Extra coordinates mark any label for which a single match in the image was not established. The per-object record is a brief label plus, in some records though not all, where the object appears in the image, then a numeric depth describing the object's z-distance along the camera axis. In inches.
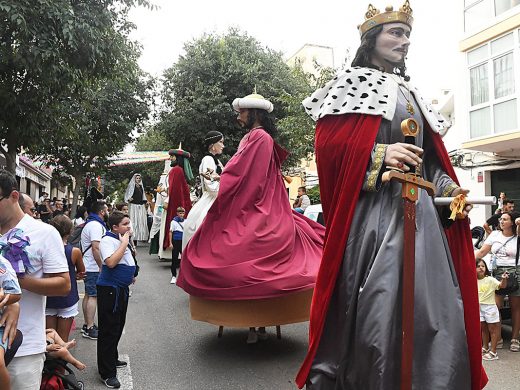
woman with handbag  227.8
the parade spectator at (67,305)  168.6
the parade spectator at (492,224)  292.8
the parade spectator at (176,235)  373.7
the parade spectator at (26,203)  175.8
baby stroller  127.2
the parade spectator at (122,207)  330.3
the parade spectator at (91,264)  224.1
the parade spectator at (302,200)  544.1
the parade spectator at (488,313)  213.3
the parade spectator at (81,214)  375.2
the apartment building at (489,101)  607.8
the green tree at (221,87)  773.9
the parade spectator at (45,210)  538.8
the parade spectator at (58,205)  657.2
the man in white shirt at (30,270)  108.3
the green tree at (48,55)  281.3
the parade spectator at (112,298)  166.7
